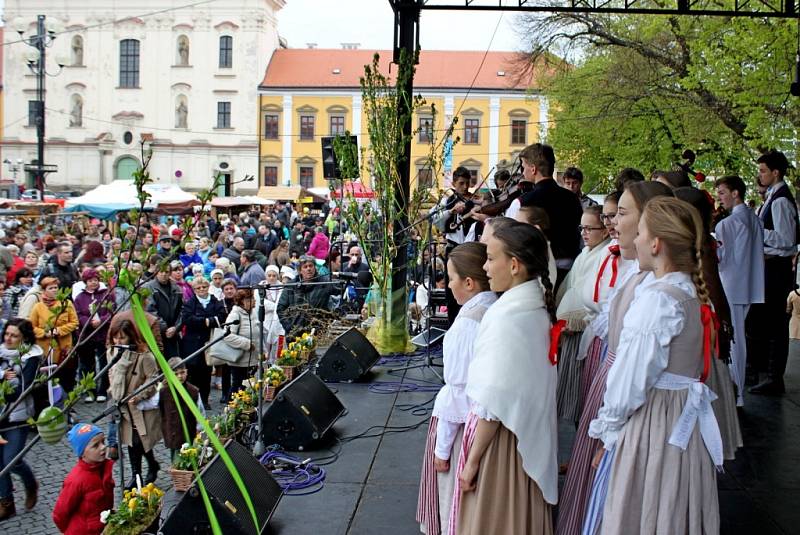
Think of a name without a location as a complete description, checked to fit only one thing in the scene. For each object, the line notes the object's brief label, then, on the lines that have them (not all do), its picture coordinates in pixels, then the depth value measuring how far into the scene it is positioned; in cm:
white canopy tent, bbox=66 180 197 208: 2627
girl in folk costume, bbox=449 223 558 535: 344
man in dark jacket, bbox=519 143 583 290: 557
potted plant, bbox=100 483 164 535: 500
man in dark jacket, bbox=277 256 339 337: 1109
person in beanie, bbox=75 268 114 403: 1048
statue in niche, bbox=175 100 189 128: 5822
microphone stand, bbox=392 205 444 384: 826
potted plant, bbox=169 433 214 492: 545
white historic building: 5709
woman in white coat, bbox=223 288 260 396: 935
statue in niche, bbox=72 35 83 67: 5822
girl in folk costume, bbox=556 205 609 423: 495
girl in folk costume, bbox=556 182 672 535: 390
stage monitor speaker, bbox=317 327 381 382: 791
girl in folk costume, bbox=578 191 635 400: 444
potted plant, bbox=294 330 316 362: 838
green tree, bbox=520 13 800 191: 1443
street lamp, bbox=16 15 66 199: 2227
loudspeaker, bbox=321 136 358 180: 1129
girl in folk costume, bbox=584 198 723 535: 338
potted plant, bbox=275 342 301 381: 797
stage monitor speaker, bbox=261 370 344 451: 594
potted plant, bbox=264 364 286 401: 735
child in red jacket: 570
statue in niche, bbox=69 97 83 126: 5866
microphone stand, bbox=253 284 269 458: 555
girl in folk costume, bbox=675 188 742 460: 436
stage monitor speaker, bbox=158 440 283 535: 425
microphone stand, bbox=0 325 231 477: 231
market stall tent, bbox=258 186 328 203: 4584
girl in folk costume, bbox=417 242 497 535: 375
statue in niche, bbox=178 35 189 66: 5797
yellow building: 5644
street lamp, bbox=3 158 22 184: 5508
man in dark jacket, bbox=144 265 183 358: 1024
